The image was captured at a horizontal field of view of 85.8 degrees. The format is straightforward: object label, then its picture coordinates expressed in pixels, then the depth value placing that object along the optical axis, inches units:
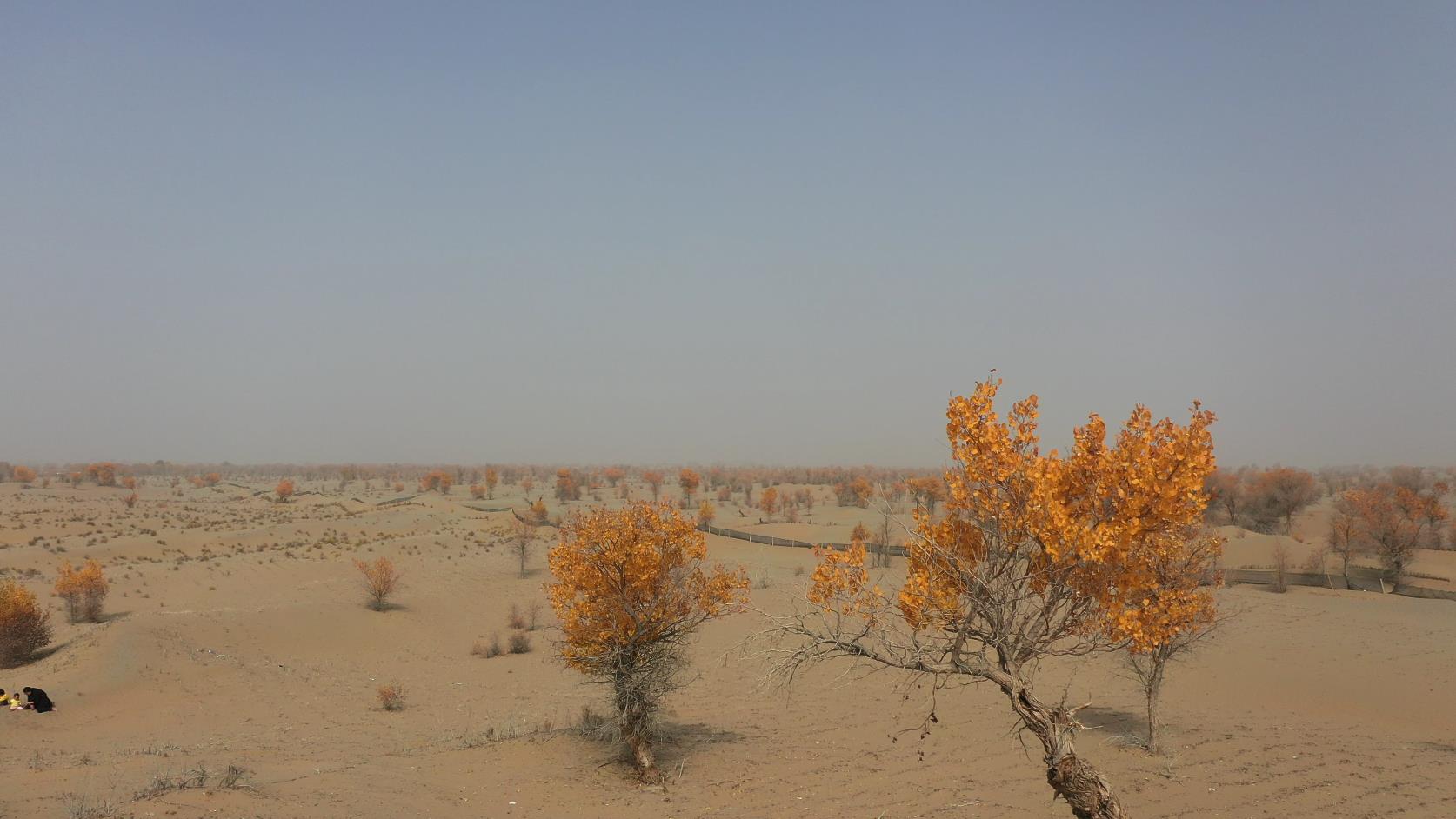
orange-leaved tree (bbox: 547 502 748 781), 567.5
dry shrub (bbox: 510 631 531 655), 1063.0
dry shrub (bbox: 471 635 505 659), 1054.0
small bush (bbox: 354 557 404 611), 1216.8
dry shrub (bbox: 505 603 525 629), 1194.0
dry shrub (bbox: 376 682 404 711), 793.6
